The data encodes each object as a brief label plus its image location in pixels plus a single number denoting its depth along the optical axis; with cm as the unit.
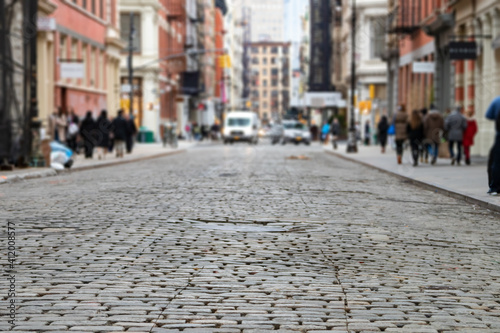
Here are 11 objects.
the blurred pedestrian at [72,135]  3634
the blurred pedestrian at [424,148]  2925
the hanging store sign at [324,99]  9231
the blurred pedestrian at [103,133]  3400
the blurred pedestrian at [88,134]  3422
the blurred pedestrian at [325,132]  6675
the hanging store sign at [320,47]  10321
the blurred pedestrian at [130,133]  3878
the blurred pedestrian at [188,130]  8263
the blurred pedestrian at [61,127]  3425
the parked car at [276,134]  6938
